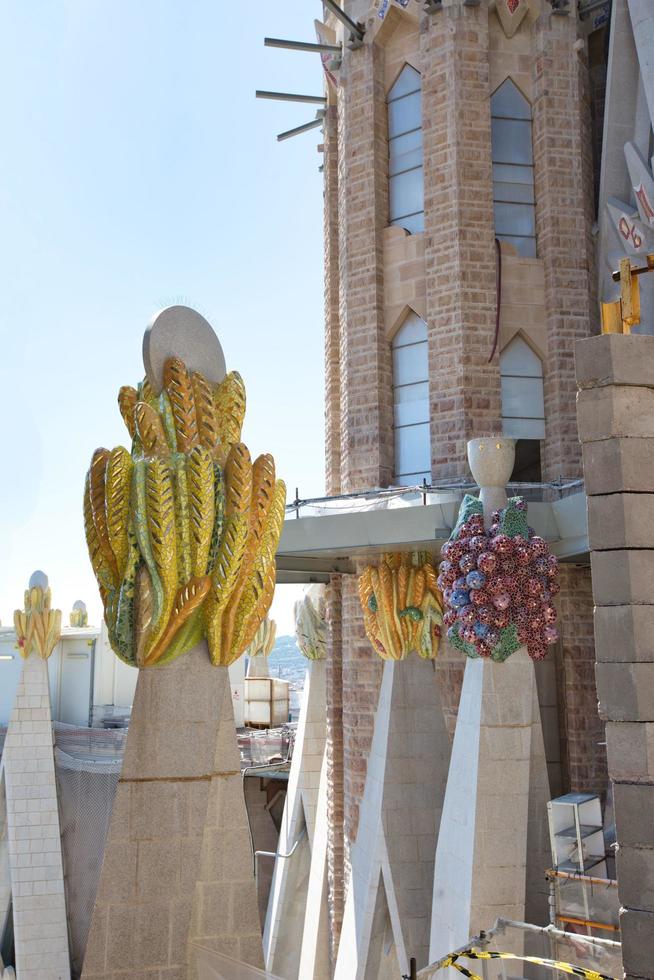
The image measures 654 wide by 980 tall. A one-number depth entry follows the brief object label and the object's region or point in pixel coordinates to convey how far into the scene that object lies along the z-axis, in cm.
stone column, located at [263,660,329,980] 1712
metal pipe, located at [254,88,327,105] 1814
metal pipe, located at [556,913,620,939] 938
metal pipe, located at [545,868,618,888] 938
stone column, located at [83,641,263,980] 732
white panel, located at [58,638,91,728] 3147
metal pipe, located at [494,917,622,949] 780
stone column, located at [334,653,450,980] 1274
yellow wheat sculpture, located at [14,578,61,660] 2003
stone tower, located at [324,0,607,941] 1468
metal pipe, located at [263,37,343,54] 1661
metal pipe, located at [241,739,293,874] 2381
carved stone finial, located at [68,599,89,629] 3125
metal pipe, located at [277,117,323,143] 1869
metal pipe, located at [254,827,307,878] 1797
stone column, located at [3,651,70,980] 1855
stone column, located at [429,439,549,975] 973
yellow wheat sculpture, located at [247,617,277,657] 2935
